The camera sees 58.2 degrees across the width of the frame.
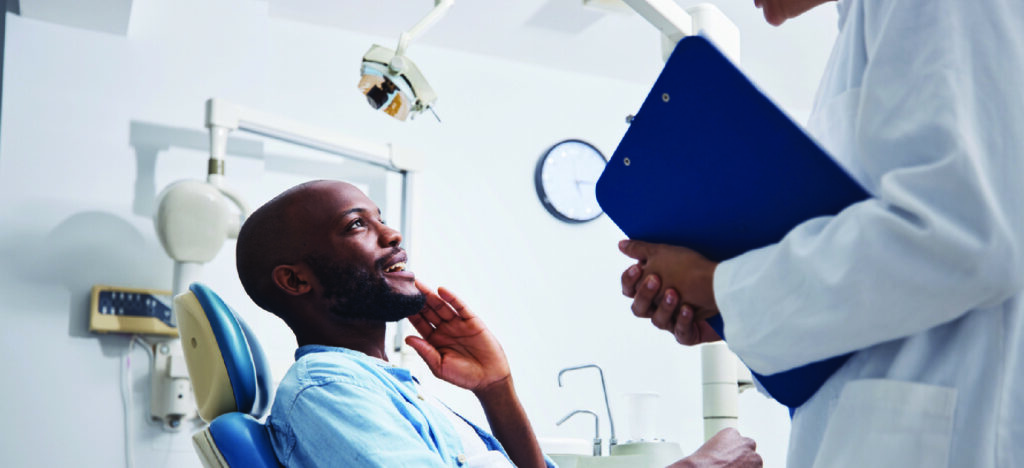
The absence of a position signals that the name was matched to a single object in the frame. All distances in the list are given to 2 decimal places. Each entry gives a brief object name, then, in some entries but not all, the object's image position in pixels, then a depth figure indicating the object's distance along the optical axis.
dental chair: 1.17
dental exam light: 2.26
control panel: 2.36
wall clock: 3.25
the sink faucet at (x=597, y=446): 2.20
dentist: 0.66
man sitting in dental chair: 1.22
